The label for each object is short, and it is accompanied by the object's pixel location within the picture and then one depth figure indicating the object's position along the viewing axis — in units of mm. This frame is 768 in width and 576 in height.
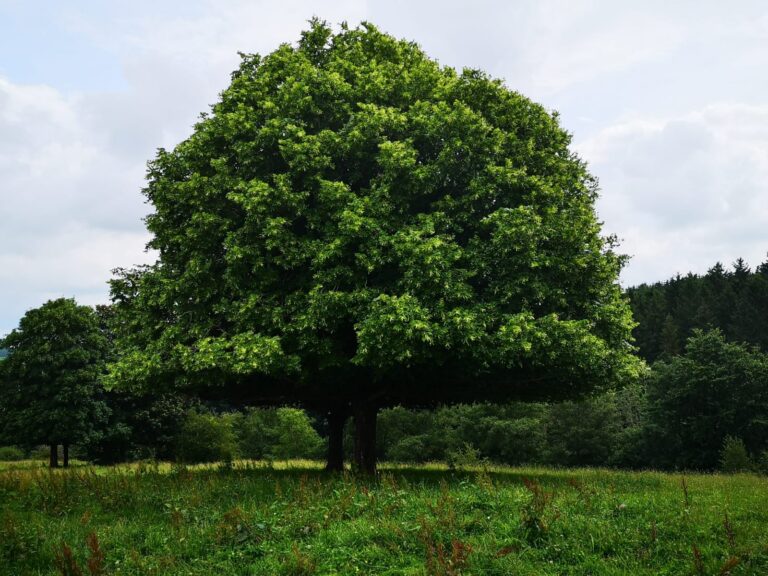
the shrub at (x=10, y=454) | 59309
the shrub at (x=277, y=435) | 62562
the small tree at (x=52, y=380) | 42625
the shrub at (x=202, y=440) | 47438
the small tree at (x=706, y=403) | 48438
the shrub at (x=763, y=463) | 38844
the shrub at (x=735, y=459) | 37406
